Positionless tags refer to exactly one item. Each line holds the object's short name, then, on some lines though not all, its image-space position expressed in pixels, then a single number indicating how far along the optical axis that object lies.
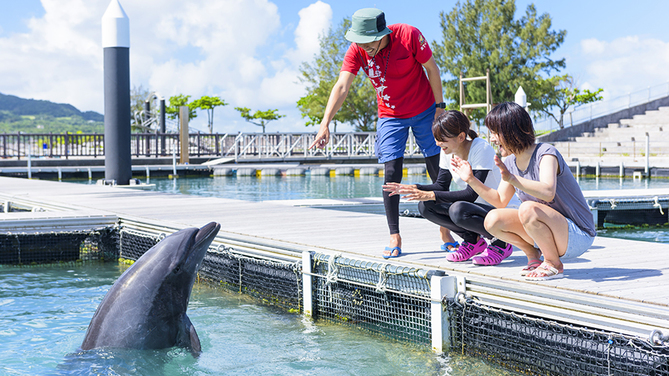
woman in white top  3.78
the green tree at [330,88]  43.59
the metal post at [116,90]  14.26
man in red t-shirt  4.36
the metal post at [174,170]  24.10
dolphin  3.50
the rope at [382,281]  4.23
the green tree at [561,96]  45.12
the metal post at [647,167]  21.44
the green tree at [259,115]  62.25
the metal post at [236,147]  28.66
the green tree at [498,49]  44.94
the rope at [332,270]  4.66
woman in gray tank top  3.21
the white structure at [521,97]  17.69
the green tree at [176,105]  61.06
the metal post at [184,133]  25.39
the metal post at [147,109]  43.19
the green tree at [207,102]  59.66
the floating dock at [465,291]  3.04
